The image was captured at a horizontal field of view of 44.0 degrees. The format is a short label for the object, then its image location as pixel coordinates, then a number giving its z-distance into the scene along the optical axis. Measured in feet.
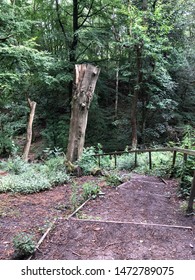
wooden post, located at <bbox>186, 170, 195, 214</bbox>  12.50
